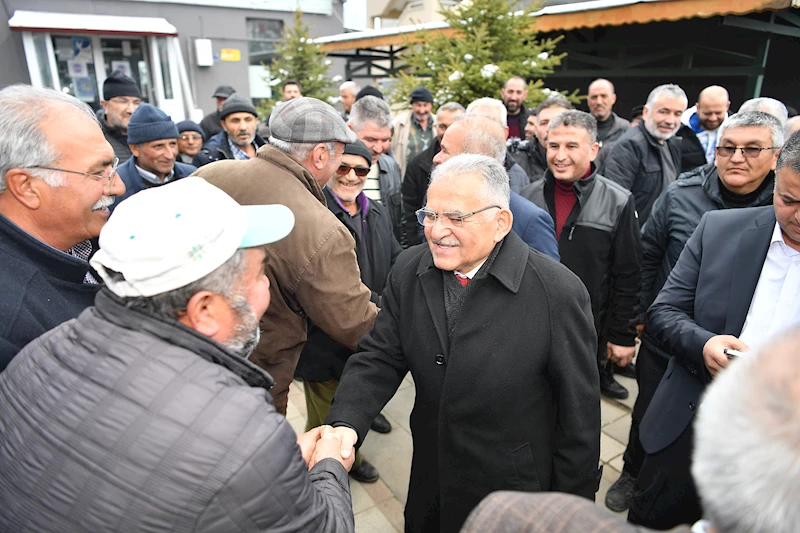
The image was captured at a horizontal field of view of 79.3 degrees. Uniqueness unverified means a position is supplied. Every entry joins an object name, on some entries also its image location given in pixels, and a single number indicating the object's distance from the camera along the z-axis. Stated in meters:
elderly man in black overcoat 1.80
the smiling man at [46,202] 1.56
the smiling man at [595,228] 3.16
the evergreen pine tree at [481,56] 6.82
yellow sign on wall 15.48
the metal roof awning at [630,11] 5.68
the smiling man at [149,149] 3.69
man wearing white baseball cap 0.99
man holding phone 1.92
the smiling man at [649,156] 4.34
